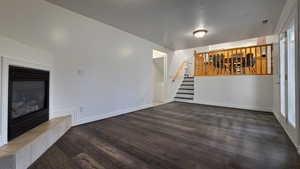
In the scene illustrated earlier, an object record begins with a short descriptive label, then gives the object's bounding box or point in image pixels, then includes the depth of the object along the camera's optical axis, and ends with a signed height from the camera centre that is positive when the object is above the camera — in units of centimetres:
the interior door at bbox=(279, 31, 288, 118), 247 +20
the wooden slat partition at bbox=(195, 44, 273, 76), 497 +102
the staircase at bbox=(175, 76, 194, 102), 634 -30
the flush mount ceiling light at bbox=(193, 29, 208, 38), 362 +154
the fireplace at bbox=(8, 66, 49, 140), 161 -22
